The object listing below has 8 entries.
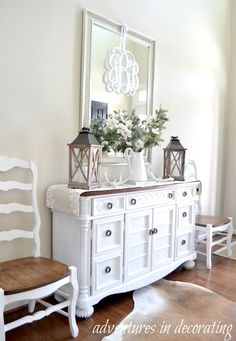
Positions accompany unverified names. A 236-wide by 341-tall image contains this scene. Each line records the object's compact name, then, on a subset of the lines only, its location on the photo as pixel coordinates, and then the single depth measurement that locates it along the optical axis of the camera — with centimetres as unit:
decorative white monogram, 263
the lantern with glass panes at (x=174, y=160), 297
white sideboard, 199
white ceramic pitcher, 255
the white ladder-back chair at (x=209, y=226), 297
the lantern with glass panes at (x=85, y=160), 211
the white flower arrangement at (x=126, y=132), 244
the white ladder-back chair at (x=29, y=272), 153
